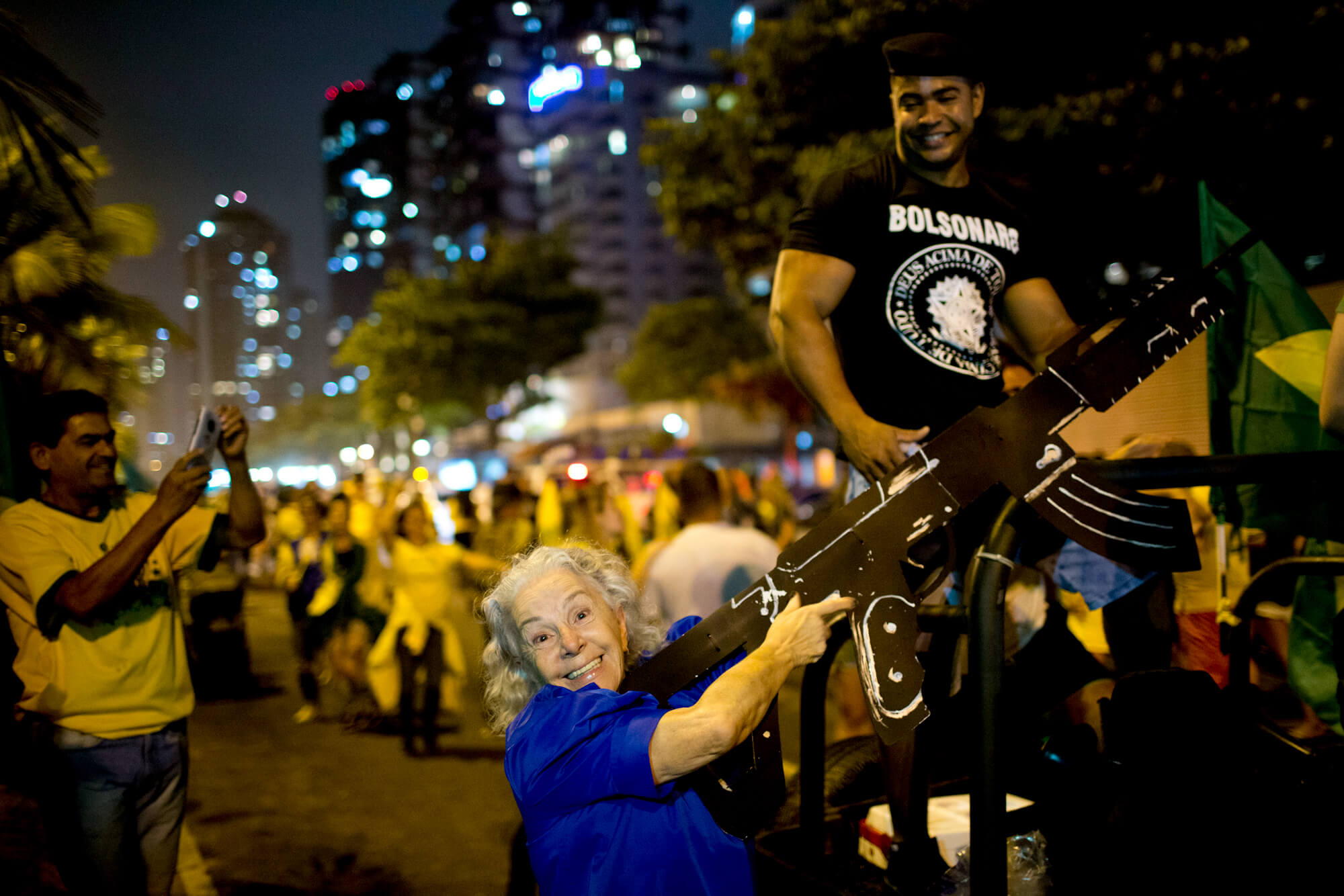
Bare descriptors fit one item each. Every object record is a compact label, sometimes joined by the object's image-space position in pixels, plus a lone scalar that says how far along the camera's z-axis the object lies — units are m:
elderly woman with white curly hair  1.71
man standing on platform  2.24
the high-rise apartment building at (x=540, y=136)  81.81
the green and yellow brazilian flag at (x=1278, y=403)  2.67
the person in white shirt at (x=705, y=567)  5.14
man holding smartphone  2.61
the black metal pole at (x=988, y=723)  1.60
